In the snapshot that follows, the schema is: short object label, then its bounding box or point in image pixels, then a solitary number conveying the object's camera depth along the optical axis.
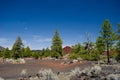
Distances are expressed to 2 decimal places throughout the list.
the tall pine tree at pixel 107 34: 16.63
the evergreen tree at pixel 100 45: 17.27
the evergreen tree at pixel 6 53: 29.03
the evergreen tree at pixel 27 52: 35.37
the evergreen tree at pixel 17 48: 25.46
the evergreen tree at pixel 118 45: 13.91
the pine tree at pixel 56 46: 25.91
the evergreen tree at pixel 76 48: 27.82
